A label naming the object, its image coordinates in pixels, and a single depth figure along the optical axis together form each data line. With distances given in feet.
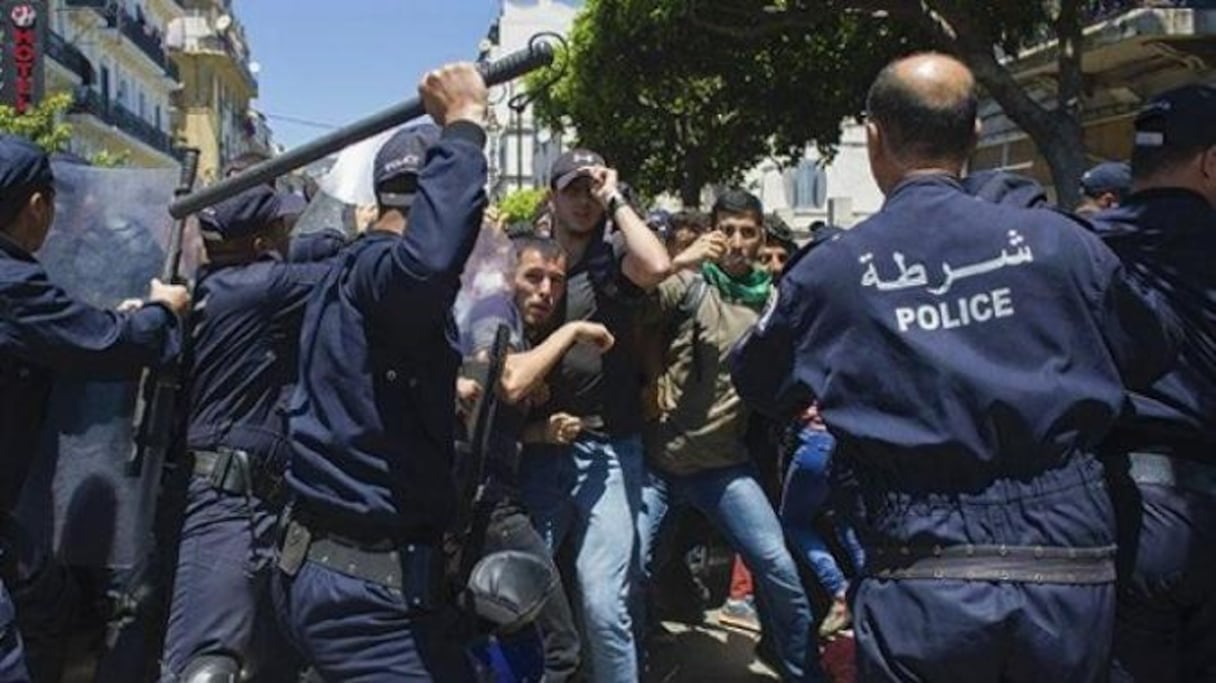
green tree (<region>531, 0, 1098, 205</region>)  45.70
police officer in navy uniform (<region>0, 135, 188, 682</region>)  11.97
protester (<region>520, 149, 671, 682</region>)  15.90
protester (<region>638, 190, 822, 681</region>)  17.46
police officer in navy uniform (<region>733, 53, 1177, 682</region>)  9.01
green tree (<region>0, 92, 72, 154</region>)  60.60
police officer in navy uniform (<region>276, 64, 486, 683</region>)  10.20
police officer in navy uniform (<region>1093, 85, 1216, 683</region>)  10.71
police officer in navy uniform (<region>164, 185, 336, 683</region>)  14.20
